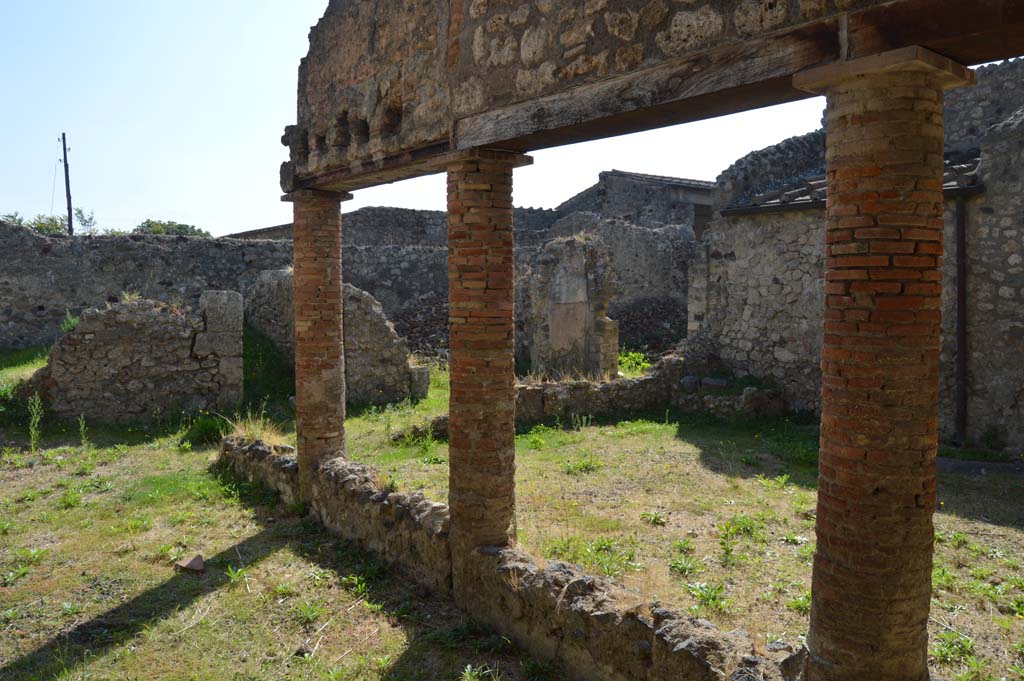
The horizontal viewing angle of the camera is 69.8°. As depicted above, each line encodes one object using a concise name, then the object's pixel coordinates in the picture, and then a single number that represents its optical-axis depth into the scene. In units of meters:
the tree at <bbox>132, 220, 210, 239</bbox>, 32.62
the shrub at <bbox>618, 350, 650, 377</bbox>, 15.77
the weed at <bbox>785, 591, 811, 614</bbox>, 4.93
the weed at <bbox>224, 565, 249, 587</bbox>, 5.91
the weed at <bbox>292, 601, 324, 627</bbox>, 5.23
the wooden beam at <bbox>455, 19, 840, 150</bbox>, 3.22
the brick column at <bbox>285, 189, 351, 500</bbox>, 7.37
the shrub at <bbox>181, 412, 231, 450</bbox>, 10.38
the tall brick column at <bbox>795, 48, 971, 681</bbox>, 3.00
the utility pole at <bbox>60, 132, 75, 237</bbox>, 32.97
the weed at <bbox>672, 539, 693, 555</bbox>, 6.10
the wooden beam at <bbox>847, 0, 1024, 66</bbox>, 2.71
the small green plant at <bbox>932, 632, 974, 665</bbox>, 4.31
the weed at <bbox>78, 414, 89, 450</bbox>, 10.05
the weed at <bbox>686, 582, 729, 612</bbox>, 5.00
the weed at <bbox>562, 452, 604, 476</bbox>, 8.73
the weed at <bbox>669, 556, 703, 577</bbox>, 5.66
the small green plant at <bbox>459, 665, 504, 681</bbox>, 4.27
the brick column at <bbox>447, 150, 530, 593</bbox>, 5.15
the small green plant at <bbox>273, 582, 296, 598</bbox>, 5.65
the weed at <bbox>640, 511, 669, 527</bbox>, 6.87
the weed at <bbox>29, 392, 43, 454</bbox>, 9.86
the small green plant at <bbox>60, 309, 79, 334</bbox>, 11.06
